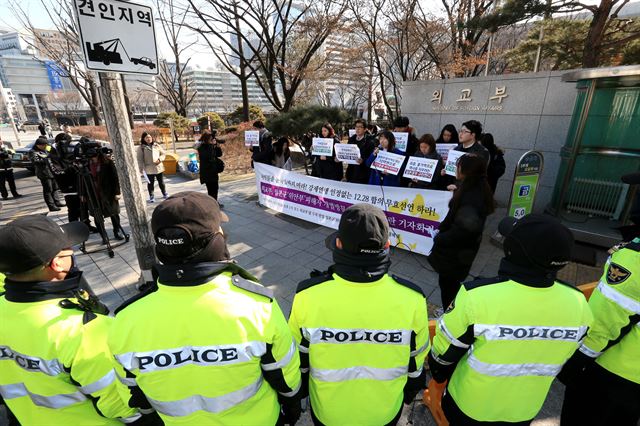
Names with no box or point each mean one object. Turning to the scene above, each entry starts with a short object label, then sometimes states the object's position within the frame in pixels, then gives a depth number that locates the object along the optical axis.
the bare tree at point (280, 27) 12.81
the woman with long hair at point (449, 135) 6.53
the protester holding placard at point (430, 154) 5.22
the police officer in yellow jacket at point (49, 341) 1.38
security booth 5.54
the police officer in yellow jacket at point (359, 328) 1.48
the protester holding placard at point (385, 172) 5.81
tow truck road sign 2.77
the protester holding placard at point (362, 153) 6.39
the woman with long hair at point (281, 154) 7.98
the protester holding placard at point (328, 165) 6.96
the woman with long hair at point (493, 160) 5.90
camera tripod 5.28
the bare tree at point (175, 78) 20.66
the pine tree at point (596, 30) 7.98
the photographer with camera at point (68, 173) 5.62
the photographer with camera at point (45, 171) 7.59
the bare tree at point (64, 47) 15.54
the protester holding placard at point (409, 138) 6.55
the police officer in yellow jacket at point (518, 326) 1.46
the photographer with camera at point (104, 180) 5.34
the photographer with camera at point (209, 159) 7.00
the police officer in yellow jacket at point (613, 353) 1.70
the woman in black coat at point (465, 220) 2.88
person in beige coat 7.66
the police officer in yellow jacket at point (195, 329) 1.25
